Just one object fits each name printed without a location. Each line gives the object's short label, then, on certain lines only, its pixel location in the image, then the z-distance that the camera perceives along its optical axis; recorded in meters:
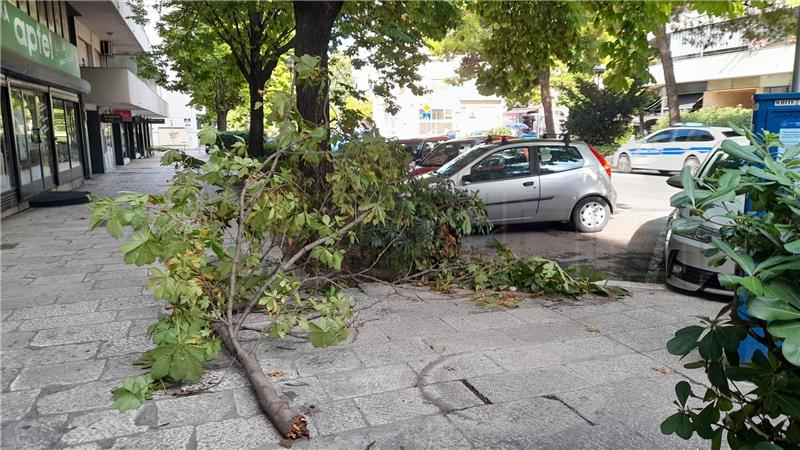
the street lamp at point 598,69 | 21.98
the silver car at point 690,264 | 5.66
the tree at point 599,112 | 25.16
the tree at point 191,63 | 17.47
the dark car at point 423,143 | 17.67
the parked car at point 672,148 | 18.49
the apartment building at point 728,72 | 28.51
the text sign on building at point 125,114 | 24.73
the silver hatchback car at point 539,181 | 9.11
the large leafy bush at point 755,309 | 1.64
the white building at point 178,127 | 58.41
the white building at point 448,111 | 54.66
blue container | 3.67
